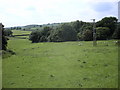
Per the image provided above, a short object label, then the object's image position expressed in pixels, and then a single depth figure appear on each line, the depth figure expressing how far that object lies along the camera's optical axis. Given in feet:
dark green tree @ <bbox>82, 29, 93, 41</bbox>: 173.18
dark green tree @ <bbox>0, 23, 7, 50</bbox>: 101.86
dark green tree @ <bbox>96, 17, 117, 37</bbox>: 187.62
